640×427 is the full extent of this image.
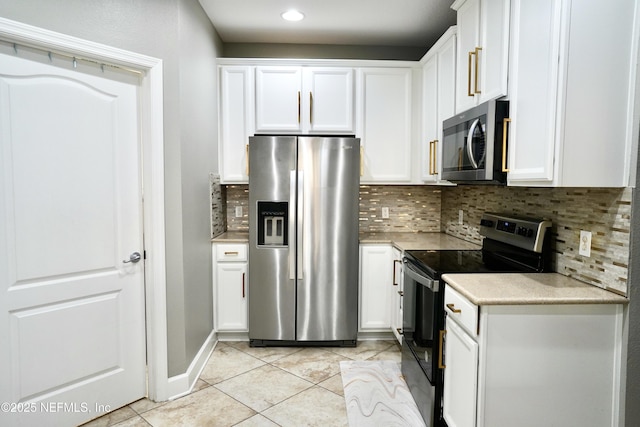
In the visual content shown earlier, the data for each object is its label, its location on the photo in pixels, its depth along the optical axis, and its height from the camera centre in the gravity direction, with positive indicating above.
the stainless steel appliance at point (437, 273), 1.92 -0.47
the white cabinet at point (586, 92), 1.40 +0.41
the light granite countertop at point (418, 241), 2.78 -0.41
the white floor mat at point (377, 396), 2.10 -1.32
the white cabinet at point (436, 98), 2.57 +0.74
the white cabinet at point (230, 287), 3.04 -0.82
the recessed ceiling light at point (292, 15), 2.79 +1.40
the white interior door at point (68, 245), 1.74 -0.30
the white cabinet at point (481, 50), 1.81 +0.80
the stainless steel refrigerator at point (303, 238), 2.90 -0.38
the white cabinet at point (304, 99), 3.16 +0.82
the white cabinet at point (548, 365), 1.49 -0.71
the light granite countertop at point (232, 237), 3.02 -0.40
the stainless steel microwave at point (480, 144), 1.77 +0.27
